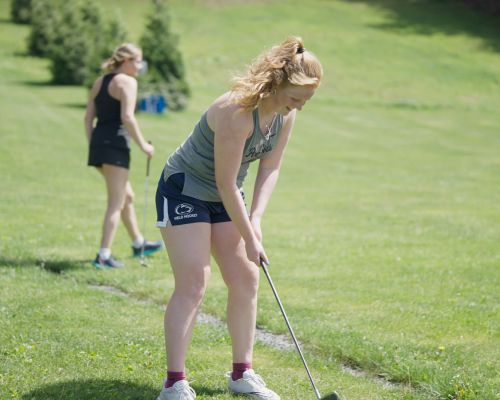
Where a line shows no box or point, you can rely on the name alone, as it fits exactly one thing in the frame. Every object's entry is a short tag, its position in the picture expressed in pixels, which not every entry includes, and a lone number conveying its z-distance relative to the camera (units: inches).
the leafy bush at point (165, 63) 975.0
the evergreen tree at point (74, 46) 1164.5
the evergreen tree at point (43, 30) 1408.7
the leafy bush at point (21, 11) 1705.1
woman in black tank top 319.9
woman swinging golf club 170.4
